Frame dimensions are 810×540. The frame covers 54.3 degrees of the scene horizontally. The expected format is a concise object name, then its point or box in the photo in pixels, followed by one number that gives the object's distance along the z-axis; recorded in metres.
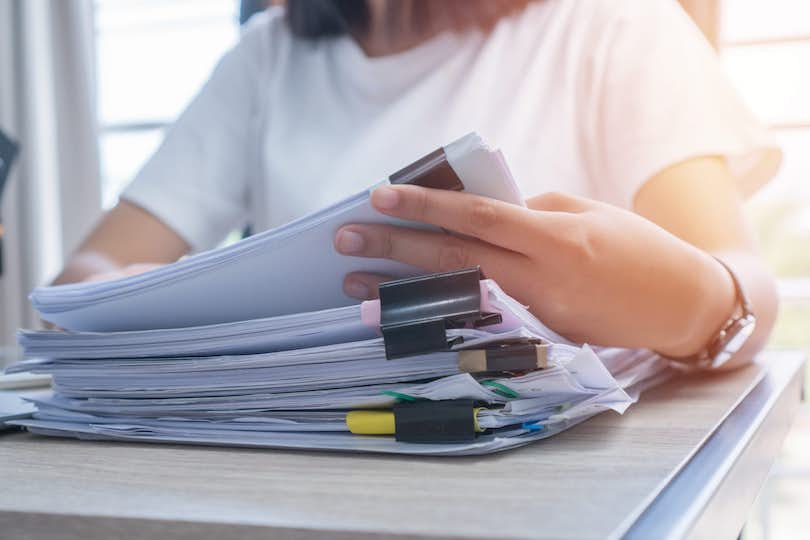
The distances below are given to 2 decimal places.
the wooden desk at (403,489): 0.24
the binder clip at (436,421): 0.33
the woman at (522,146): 0.41
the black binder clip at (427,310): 0.33
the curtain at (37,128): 2.61
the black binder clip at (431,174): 0.34
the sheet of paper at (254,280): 0.35
